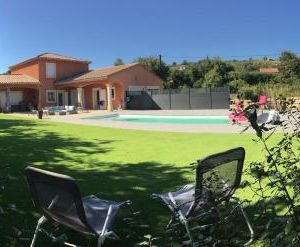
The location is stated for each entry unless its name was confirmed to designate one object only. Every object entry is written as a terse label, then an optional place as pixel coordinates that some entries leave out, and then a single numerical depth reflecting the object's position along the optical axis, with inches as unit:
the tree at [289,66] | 1381.0
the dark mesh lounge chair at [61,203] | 90.0
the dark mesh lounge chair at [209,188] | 82.9
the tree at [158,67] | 1534.8
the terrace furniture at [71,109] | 865.3
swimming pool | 669.7
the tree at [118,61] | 1864.1
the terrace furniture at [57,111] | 845.0
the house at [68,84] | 981.6
